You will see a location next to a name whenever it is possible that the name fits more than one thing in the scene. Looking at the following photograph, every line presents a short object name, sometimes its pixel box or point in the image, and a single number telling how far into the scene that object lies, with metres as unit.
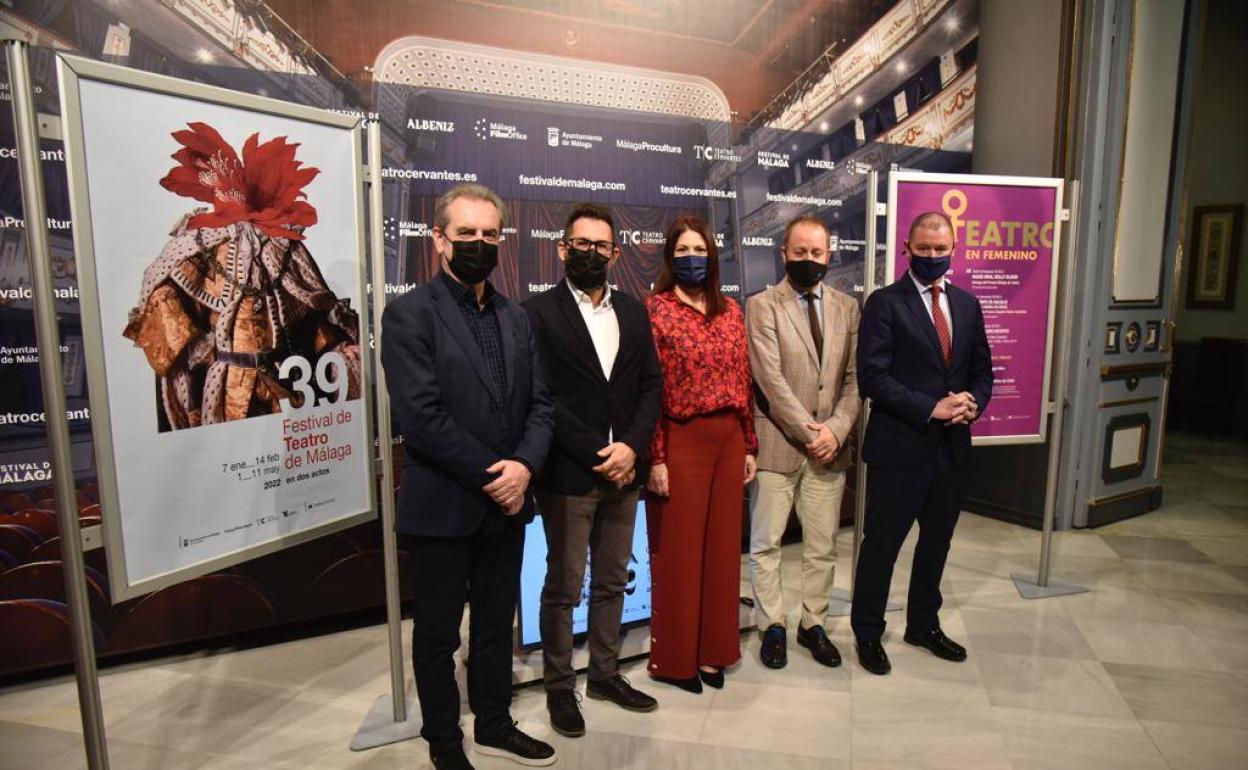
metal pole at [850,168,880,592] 2.83
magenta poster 3.01
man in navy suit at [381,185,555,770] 1.82
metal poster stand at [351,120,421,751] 2.09
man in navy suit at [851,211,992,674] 2.48
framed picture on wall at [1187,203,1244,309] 6.80
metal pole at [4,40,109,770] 1.39
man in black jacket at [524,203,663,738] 2.13
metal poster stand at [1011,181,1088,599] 3.20
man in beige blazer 2.52
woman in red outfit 2.32
